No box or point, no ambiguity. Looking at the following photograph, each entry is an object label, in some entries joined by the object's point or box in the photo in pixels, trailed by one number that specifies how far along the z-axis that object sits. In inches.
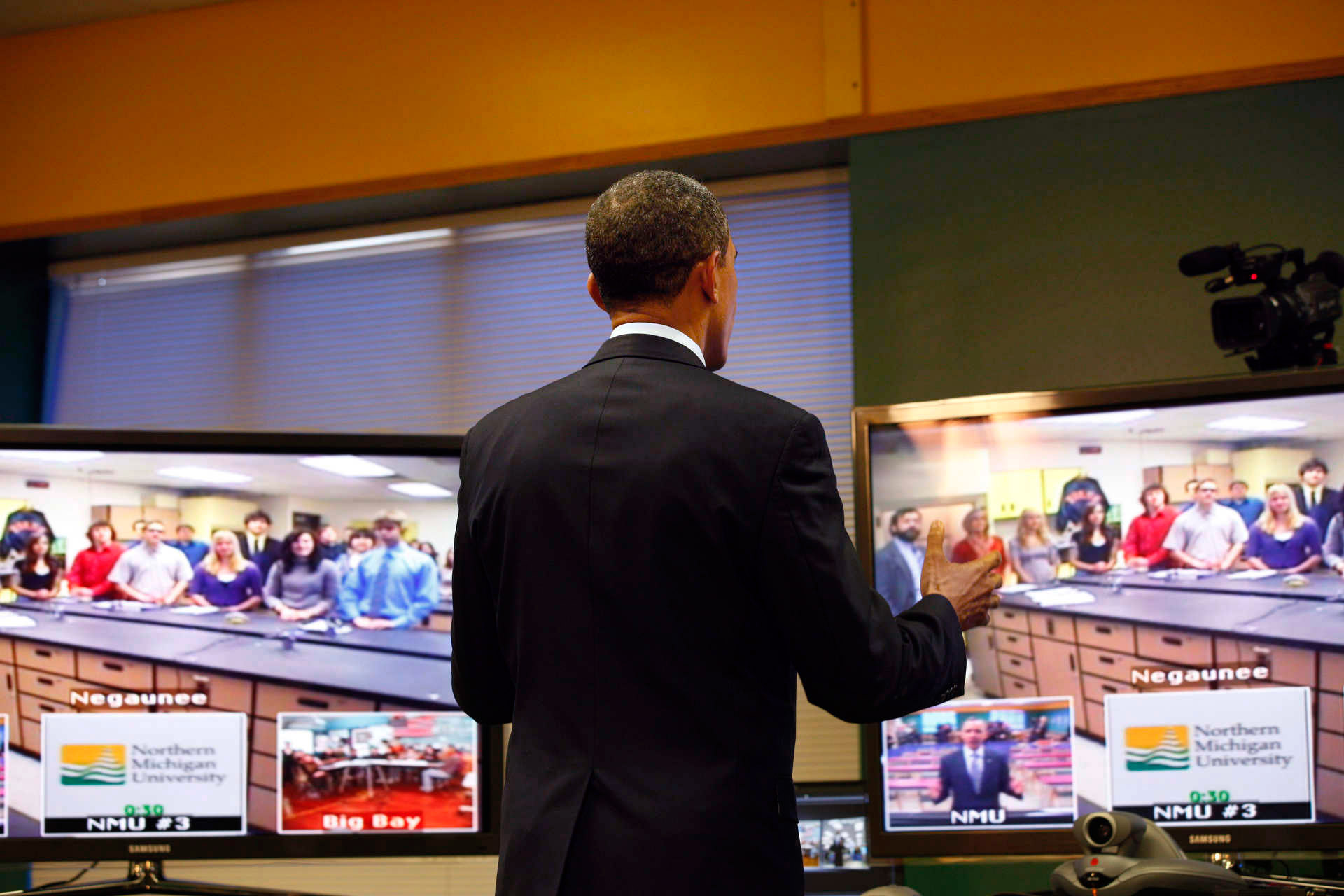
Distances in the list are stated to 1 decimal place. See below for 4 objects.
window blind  158.1
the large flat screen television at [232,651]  100.5
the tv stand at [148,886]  99.5
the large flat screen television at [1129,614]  86.5
